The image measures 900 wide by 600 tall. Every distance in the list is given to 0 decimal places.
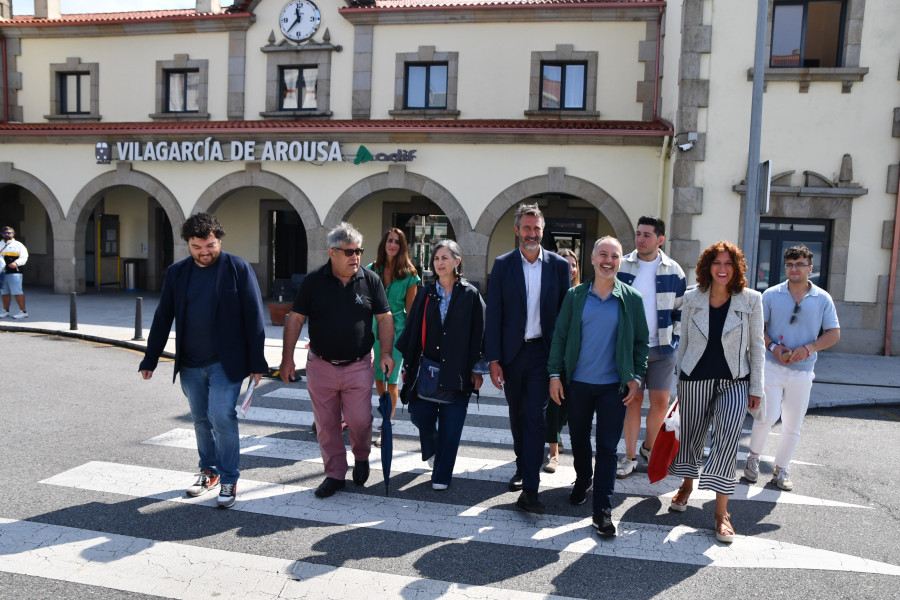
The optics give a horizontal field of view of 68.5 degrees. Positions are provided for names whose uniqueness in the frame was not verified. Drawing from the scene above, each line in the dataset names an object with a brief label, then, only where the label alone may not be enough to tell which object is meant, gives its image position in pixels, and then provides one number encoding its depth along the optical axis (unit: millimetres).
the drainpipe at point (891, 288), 11180
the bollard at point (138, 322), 11109
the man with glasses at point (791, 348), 5242
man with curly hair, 4430
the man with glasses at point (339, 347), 4695
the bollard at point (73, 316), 11755
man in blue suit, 4629
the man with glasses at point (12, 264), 12780
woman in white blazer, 4328
